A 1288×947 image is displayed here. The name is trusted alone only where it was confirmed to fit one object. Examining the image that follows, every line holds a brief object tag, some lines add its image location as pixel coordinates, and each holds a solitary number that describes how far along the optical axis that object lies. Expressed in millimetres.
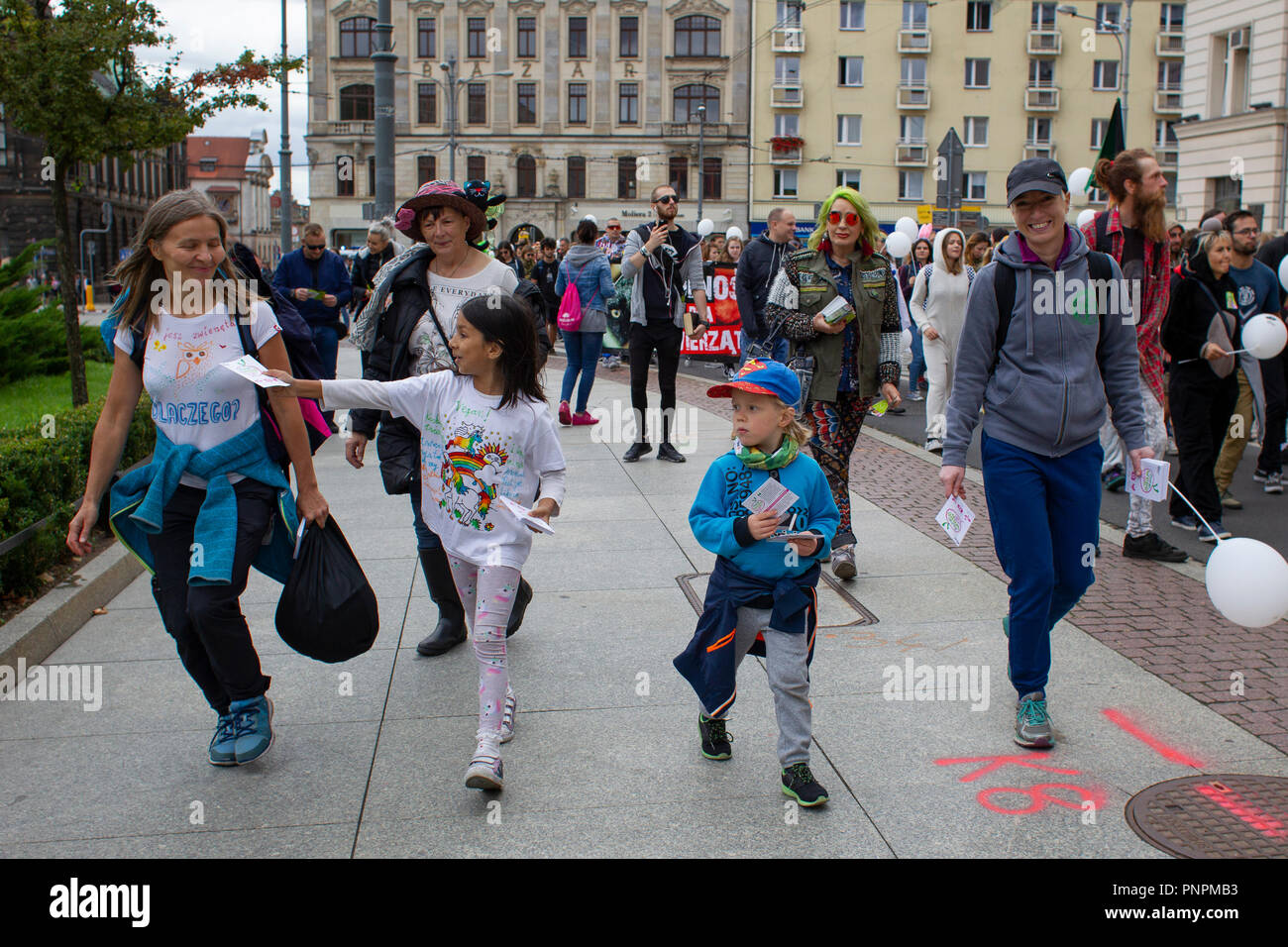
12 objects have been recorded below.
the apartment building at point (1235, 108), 29938
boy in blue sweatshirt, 3713
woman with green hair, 6297
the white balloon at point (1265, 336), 7375
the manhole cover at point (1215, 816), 3395
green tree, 9211
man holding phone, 9766
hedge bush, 5707
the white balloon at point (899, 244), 14991
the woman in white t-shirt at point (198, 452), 3947
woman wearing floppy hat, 4848
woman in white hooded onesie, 10469
